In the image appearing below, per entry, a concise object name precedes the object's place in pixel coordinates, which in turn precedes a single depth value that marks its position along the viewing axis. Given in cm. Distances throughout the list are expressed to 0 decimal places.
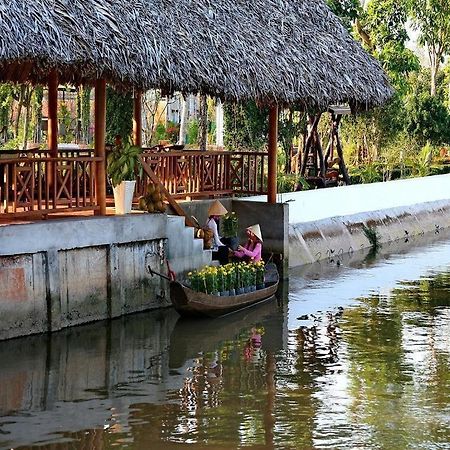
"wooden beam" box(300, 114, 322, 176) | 2388
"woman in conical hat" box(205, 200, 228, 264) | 1530
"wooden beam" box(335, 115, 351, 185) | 2472
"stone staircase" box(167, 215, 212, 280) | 1438
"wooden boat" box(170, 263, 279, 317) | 1306
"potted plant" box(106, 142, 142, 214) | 1405
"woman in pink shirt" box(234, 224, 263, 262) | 1524
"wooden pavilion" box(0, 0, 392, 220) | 1227
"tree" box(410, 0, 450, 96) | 3519
